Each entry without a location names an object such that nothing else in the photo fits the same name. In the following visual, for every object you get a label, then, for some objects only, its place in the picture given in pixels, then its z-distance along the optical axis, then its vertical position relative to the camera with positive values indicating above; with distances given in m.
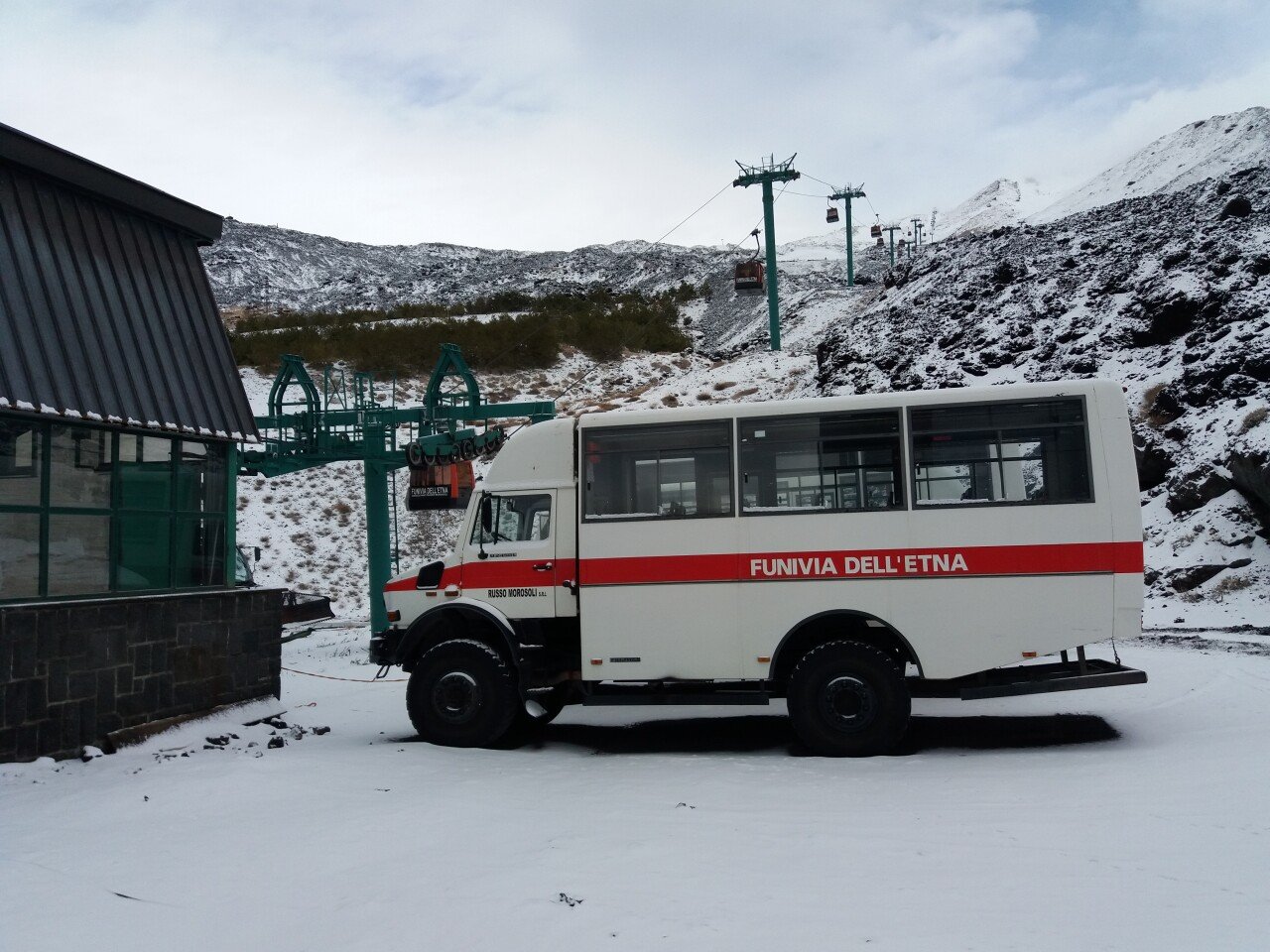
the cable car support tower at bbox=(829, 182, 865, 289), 68.62 +25.39
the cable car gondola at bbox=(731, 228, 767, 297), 43.62 +12.52
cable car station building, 8.92 +0.99
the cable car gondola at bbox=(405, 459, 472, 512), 18.95 +1.32
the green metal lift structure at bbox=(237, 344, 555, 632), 19.91 +2.56
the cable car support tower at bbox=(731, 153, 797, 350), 47.44 +18.27
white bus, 9.03 -0.21
